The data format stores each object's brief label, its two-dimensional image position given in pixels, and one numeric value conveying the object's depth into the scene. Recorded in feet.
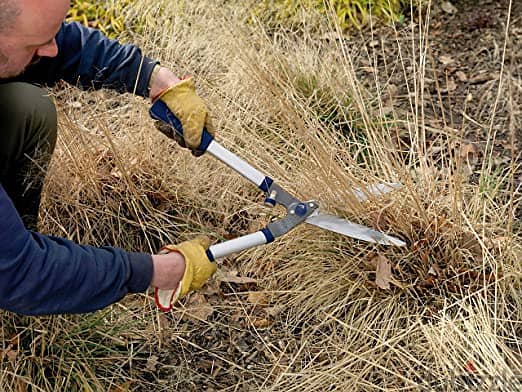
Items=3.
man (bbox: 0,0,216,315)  6.56
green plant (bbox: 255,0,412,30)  14.52
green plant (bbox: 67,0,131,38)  15.08
